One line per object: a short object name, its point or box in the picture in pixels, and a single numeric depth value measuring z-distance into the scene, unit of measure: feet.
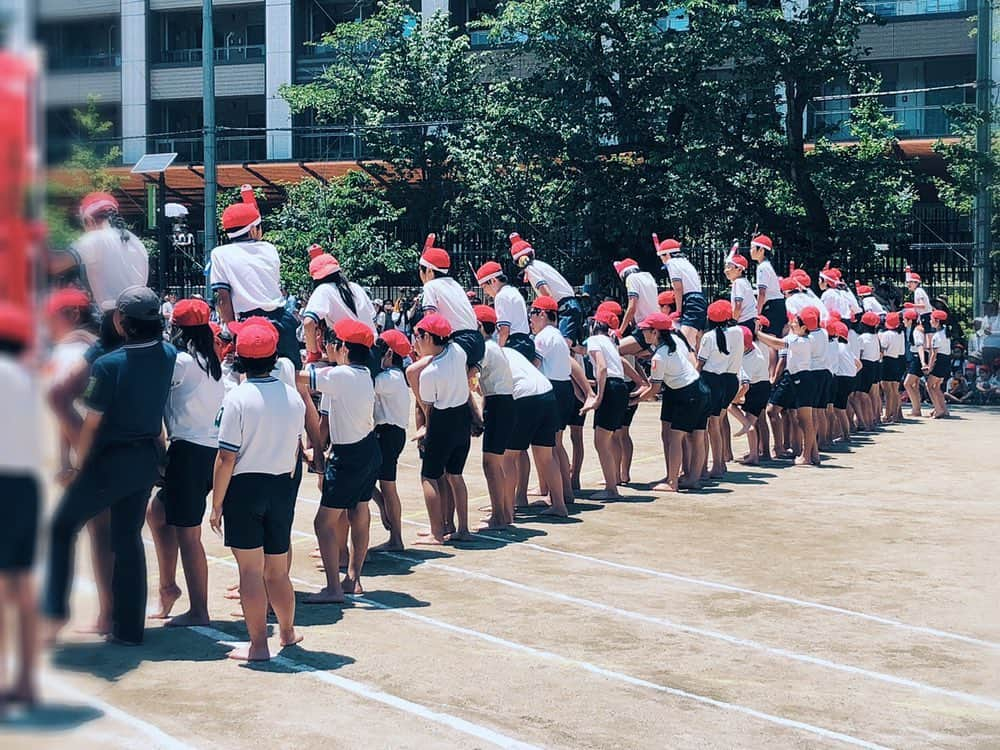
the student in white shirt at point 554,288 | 38.45
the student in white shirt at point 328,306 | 26.96
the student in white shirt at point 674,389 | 39.68
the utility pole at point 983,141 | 70.38
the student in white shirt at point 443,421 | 29.37
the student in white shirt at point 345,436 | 23.93
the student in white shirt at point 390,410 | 27.71
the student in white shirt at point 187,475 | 20.53
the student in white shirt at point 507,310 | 35.04
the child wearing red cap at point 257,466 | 19.27
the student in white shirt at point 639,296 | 41.73
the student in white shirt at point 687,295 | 45.06
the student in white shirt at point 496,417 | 32.35
